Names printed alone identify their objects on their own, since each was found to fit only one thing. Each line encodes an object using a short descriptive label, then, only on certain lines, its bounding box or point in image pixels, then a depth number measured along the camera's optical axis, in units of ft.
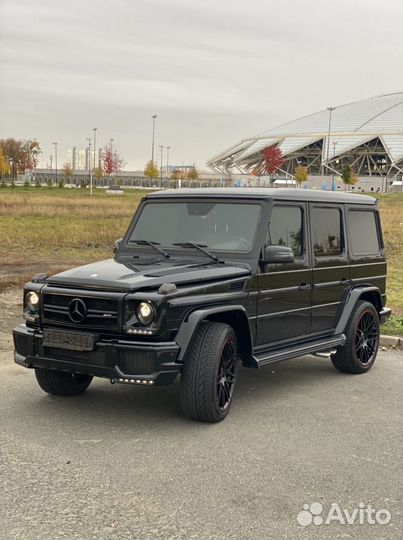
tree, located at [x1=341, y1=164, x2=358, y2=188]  304.89
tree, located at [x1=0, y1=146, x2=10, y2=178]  327.47
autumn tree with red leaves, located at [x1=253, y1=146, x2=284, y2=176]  383.04
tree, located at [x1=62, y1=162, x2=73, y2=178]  414.70
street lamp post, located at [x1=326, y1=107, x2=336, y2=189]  375.25
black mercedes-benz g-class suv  17.11
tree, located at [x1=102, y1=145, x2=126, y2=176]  428.15
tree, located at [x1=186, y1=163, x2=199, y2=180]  402.52
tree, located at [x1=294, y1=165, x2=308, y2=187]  343.46
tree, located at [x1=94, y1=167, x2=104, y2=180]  364.17
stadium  369.50
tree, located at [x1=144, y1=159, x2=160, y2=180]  361.47
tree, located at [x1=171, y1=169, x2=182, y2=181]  411.03
